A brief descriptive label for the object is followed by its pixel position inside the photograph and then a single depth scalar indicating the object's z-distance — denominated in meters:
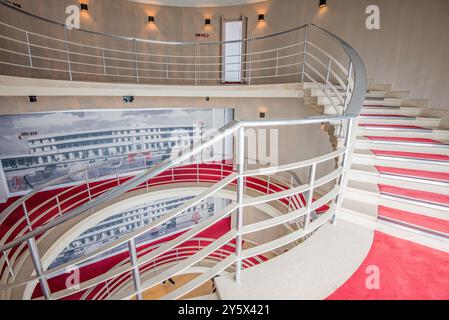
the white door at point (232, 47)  6.11
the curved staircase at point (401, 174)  1.61
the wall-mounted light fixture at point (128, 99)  4.96
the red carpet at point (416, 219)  1.52
